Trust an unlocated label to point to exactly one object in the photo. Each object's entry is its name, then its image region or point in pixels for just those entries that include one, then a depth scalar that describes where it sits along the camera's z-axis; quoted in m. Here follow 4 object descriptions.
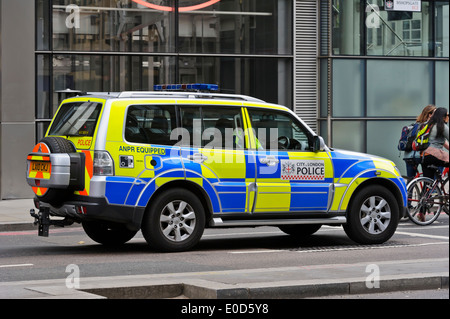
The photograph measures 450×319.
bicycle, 15.19
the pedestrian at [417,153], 15.70
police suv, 11.21
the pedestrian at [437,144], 15.12
